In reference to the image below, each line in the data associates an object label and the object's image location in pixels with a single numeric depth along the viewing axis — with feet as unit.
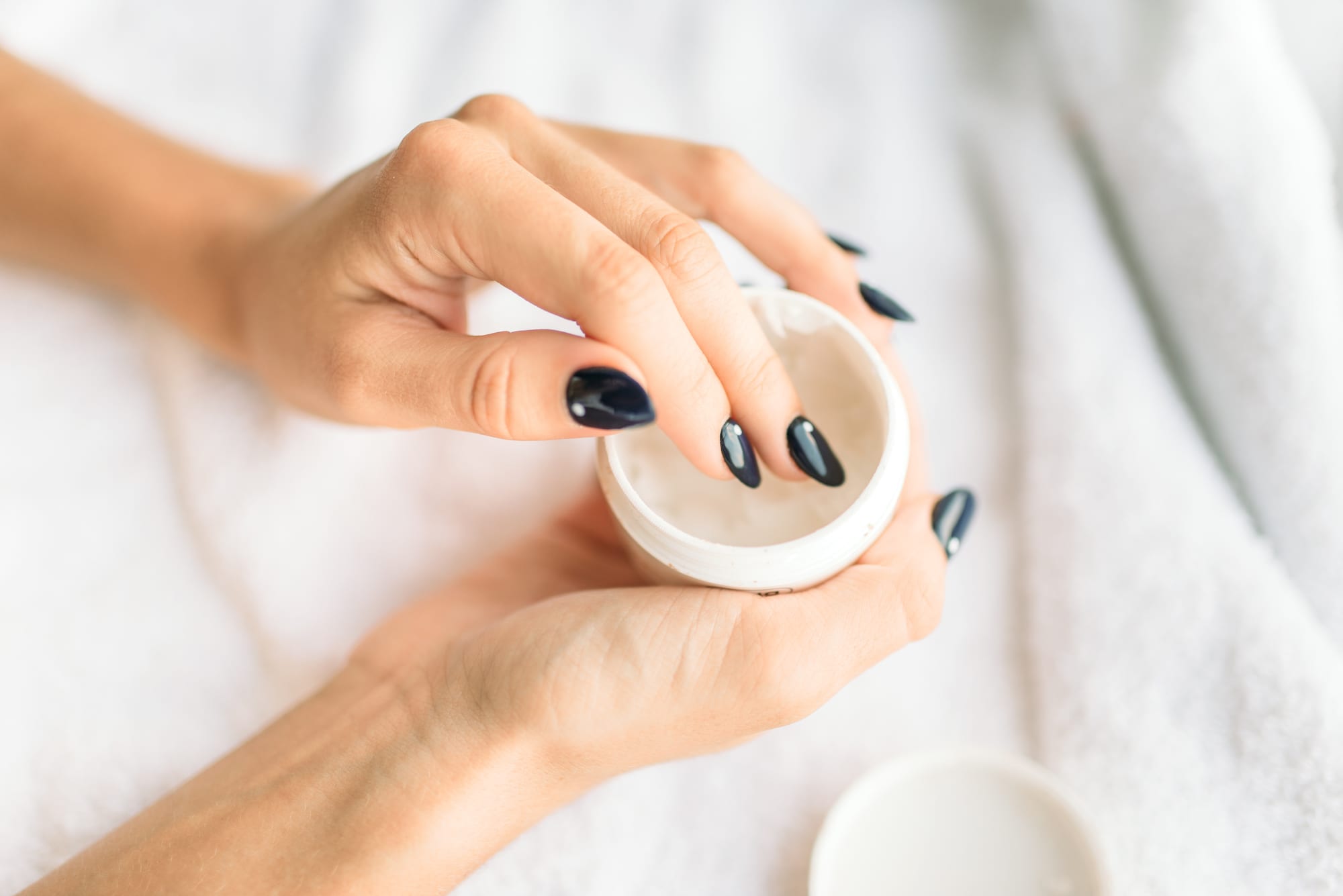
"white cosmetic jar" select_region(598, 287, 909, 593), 1.65
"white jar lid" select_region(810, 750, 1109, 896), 1.75
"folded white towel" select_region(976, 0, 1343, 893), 1.78
